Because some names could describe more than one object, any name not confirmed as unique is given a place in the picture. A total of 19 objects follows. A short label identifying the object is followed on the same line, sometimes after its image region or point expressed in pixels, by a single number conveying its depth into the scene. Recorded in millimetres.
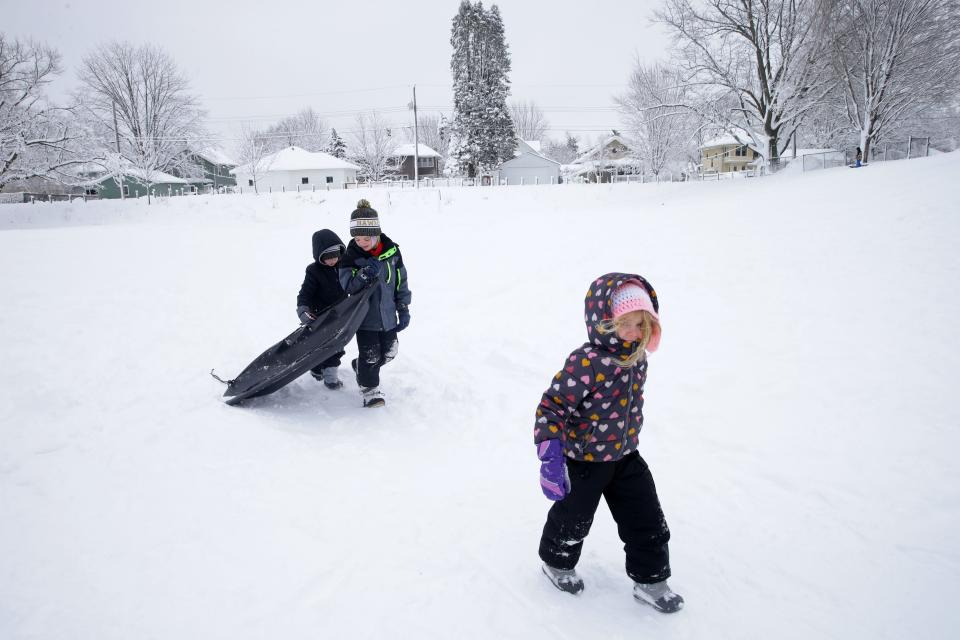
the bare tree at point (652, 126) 34188
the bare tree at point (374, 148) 55438
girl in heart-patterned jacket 2215
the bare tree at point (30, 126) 24328
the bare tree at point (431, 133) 71250
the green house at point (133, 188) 43281
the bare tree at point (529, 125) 68438
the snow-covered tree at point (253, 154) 39031
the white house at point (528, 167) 46031
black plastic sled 4430
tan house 58938
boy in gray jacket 4457
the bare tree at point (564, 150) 76506
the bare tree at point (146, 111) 36719
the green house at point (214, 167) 45375
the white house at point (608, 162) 52188
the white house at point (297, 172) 46469
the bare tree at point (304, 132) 65375
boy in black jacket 4938
